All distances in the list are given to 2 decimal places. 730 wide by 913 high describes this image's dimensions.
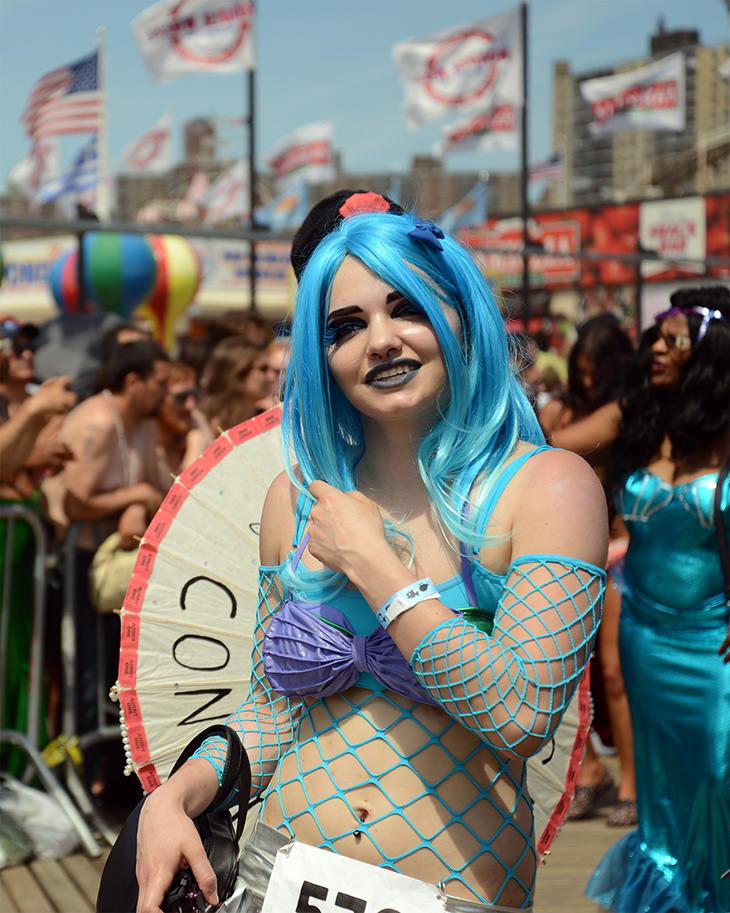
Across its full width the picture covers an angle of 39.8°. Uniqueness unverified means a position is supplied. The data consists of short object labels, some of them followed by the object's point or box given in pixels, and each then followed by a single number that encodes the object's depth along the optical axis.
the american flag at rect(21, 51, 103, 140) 12.31
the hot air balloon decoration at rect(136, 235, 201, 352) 12.31
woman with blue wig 1.40
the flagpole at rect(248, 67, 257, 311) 9.99
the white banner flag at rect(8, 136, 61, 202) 15.14
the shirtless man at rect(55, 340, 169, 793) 4.63
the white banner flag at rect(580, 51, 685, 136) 15.63
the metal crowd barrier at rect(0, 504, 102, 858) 4.41
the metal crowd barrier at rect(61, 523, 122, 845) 4.59
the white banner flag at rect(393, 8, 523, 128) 11.95
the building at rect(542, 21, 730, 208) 34.09
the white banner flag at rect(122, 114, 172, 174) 22.23
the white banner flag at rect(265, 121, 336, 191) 20.39
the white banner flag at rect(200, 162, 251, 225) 20.56
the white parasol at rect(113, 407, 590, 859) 2.33
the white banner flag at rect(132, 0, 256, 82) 10.75
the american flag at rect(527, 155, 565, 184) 21.61
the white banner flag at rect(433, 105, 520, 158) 13.02
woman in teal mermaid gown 3.24
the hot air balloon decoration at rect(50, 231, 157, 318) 11.38
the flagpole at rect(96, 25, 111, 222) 12.44
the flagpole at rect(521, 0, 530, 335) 9.52
